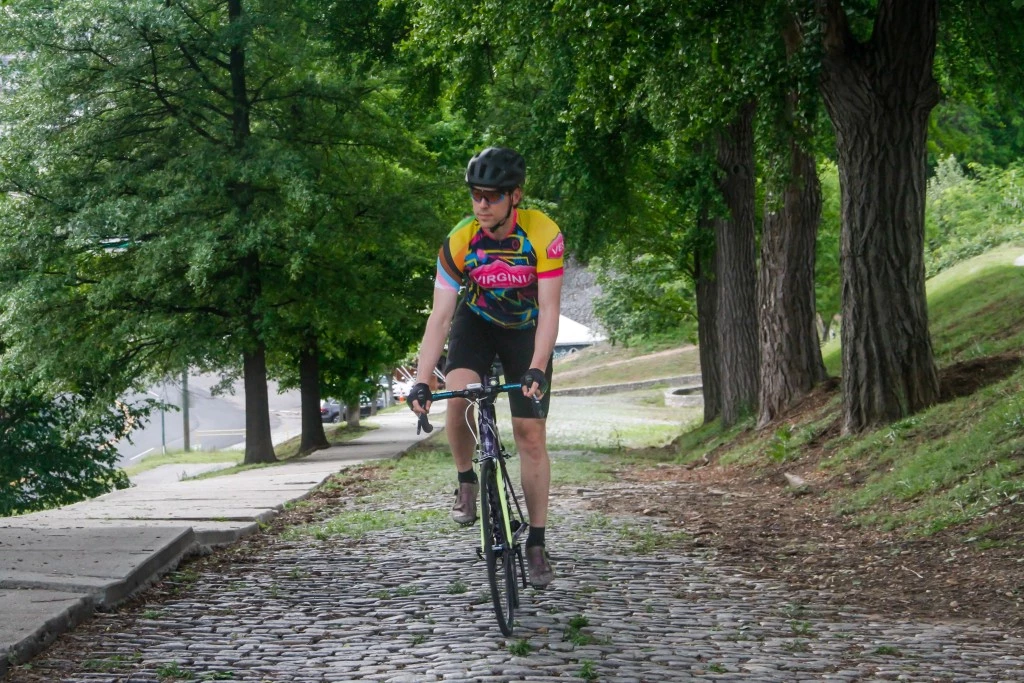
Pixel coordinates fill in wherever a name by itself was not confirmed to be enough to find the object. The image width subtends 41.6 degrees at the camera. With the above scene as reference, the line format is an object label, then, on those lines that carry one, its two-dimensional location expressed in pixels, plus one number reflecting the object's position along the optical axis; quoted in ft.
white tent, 296.51
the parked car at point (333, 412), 185.78
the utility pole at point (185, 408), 120.69
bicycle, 20.58
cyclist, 21.49
